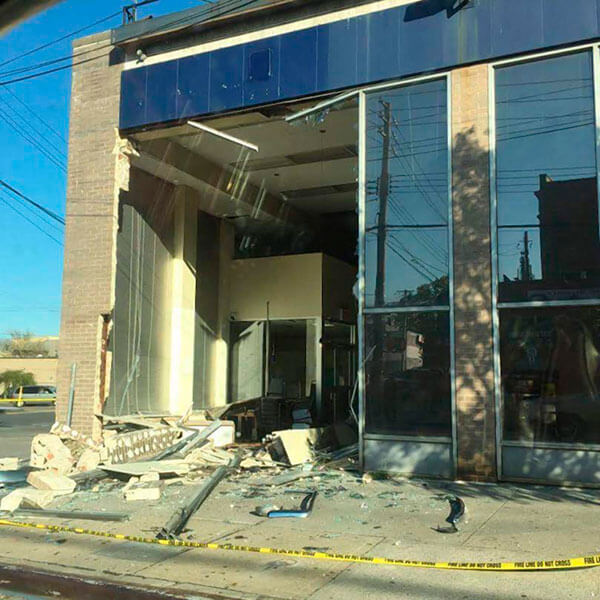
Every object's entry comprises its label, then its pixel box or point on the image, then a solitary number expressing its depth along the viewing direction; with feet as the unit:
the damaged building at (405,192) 30.76
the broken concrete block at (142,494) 28.55
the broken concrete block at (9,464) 38.10
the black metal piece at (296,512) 24.93
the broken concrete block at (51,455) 35.45
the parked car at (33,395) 140.83
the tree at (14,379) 182.14
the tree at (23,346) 262.77
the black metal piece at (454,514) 22.54
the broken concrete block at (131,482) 30.66
